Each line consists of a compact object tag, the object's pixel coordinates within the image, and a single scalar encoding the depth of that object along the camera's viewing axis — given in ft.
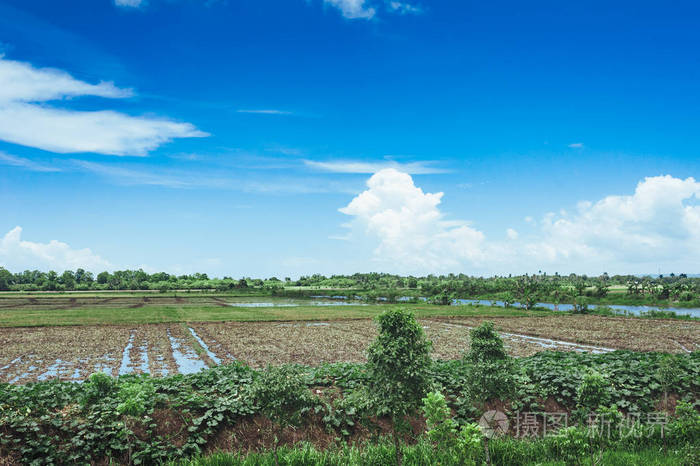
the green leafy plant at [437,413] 17.81
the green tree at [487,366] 25.80
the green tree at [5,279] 421.59
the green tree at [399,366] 21.71
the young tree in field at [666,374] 32.22
